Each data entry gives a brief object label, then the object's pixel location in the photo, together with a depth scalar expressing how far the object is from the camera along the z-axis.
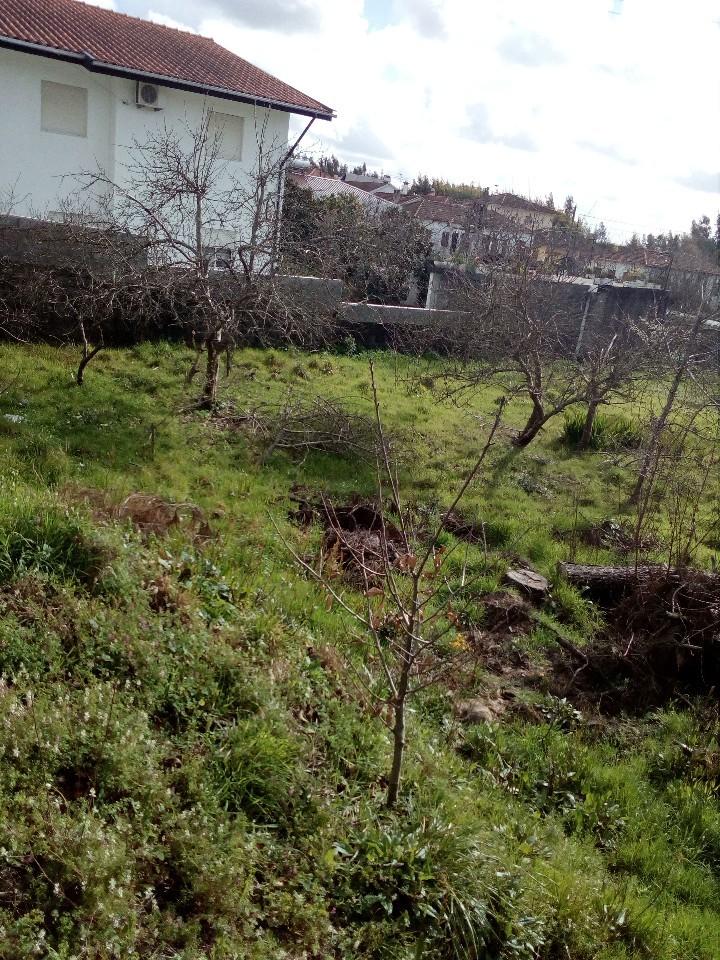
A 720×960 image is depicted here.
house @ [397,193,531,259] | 25.53
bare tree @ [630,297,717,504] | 9.02
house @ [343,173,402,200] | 39.97
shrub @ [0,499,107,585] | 4.54
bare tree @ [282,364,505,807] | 3.84
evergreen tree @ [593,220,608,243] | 33.31
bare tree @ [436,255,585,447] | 11.85
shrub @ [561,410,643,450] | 12.63
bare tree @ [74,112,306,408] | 10.42
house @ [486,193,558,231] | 29.71
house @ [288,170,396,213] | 26.08
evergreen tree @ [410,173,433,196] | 40.38
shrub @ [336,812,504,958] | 3.40
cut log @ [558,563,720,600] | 7.04
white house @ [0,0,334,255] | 17.88
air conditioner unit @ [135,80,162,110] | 19.02
